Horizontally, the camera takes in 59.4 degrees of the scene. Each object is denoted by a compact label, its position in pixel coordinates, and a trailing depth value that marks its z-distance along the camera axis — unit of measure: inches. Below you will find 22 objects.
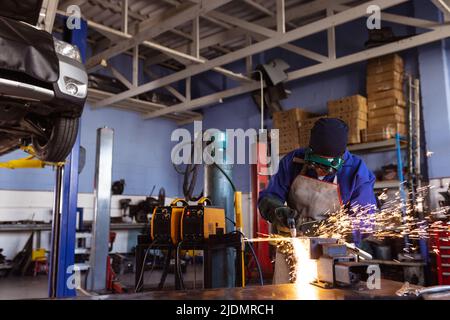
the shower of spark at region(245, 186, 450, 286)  76.2
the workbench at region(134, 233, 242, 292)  122.0
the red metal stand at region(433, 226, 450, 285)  188.7
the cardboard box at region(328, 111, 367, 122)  242.2
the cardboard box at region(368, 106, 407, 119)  233.6
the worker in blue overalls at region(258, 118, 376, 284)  91.4
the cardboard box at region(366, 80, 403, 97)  237.3
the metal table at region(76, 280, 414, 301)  54.9
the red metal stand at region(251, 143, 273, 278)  270.4
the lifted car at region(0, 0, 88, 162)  99.0
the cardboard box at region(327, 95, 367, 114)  242.5
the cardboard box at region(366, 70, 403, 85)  238.8
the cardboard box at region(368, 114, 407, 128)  232.8
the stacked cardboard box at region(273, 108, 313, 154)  278.2
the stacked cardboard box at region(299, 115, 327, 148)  272.4
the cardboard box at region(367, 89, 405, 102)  235.3
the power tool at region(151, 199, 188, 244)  132.5
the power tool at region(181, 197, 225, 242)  126.6
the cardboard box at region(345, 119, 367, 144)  242.8
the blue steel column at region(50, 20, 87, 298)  138.7
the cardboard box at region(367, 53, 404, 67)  242.5
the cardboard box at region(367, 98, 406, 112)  234.5
